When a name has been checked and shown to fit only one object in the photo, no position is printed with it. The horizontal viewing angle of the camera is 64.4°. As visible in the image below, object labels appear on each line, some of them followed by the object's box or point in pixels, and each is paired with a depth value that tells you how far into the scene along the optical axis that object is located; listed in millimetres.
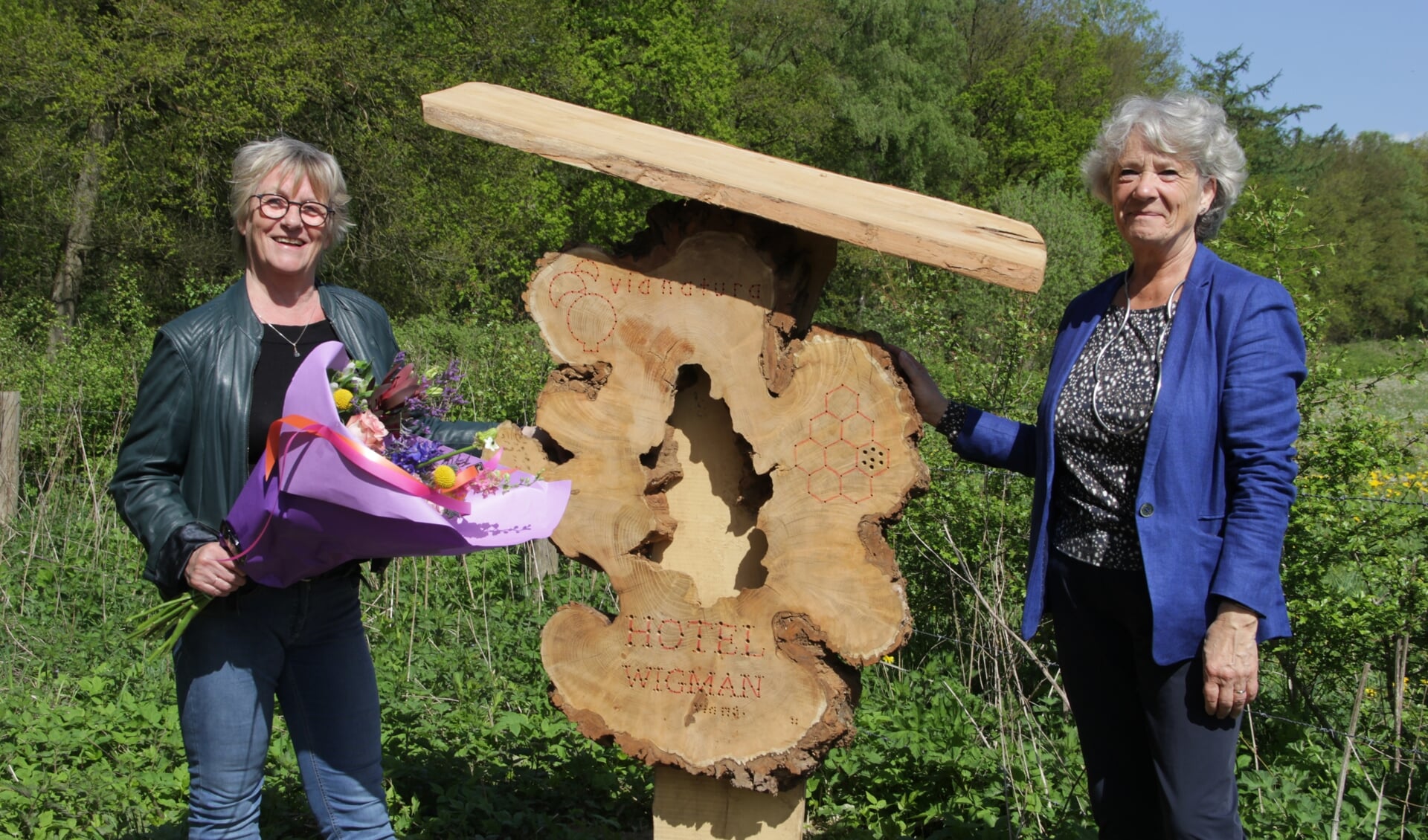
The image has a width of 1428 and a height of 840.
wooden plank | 2312
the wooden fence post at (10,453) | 5883
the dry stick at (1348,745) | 2857
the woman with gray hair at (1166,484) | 2152
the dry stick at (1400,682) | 3430
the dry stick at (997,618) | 3430
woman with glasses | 2318
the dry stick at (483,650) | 4480
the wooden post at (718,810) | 2756
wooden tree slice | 2553
